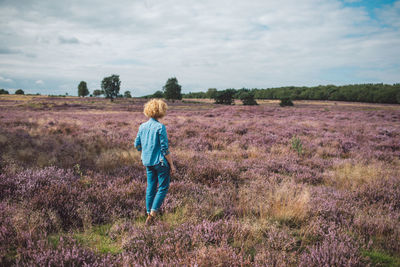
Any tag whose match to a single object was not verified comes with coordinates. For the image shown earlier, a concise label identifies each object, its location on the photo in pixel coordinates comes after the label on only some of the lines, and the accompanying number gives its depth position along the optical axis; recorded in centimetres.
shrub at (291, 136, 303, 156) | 856
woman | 329
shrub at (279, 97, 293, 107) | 5154
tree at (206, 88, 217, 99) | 14759
